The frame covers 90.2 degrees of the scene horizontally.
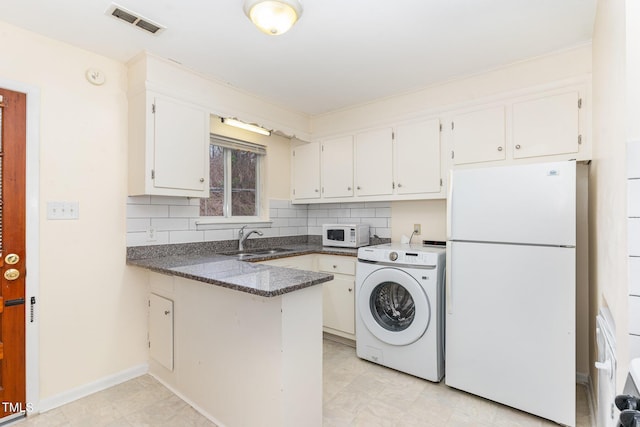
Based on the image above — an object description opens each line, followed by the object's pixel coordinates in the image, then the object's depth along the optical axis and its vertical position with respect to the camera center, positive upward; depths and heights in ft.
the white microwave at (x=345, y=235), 10.45 -0.72
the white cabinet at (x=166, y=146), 7.35 +1.63
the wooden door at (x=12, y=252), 6.12 -0.75
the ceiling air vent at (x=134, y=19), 5.75 +3.69
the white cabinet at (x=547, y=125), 7.09 +2.05
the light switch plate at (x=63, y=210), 6.68 +0.07
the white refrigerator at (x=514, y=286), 6.03 -1.48
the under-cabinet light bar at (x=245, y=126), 9.32 +2.73
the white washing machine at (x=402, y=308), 7.59 -2.42
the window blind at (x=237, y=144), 10.05 +2.32
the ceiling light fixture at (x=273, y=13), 5.01 +3.23
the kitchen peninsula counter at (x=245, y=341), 5.02 -2.29
